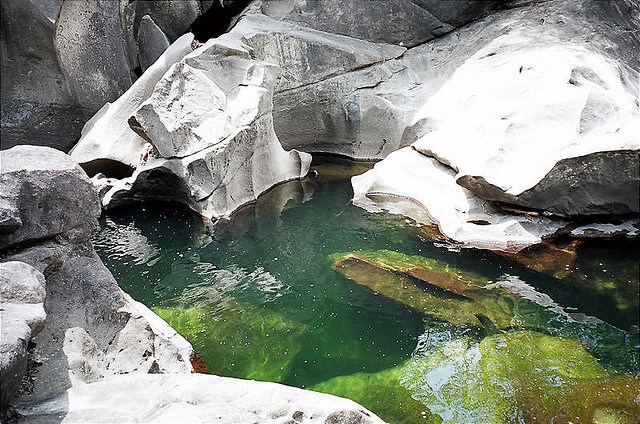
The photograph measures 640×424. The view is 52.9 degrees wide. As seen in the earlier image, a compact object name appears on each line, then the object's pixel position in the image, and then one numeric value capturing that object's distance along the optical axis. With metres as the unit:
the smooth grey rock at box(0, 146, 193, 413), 3.10
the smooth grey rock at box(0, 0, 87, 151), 9.11
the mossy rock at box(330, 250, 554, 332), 5.52
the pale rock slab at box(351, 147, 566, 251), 6.71
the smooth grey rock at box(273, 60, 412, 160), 9.36
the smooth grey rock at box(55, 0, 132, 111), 9.39
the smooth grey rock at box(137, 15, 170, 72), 9.90
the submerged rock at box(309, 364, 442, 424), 4.21
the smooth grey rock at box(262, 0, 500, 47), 9.68
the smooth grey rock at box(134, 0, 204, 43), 10.40
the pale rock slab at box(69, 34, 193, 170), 8.62
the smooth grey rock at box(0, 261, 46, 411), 2.50
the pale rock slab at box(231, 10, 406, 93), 9.21
